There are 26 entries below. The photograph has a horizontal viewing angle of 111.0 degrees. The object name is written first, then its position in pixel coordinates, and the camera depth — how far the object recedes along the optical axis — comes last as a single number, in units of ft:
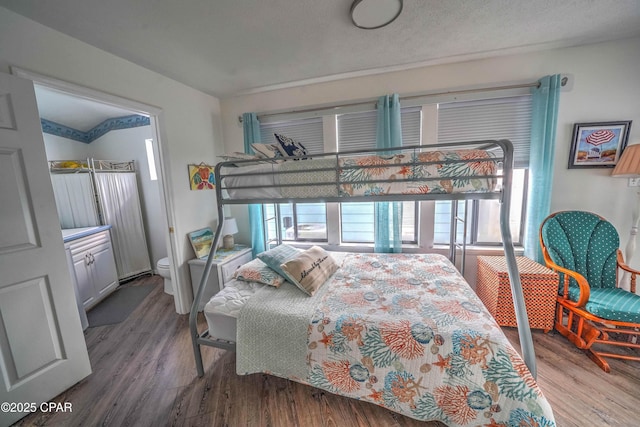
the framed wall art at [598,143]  6.75
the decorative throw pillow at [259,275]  5.96
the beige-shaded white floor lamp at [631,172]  6.06
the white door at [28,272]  4.56
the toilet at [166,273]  9.49
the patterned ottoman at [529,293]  6.47
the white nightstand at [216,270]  8.20
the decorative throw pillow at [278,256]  6.28
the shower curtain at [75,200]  9.73
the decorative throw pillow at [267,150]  5.88
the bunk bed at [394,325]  3.71
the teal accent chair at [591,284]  5.49
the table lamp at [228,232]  9.25
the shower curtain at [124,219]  10.45
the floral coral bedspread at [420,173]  4.41
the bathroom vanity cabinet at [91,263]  8.30
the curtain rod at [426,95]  7.12
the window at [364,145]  8.27
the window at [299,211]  9.18
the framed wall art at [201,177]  8.83
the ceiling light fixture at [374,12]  4.73
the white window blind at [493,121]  7.45
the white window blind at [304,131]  9.12
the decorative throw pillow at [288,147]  6.43
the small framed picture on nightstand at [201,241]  8.63
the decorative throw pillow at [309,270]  5.65
